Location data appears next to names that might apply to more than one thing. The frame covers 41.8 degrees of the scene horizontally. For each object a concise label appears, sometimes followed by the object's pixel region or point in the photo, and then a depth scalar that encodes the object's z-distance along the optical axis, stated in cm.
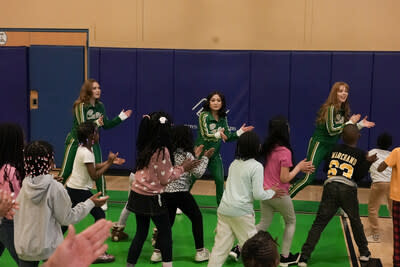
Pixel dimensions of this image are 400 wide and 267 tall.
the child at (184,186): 546
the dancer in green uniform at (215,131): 703
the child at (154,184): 472
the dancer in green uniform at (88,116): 709
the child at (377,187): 645
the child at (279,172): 524
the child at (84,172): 551
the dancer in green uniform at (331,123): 734
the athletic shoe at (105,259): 564
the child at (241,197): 464
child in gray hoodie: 381
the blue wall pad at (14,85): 1008
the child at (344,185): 542
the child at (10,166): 416
